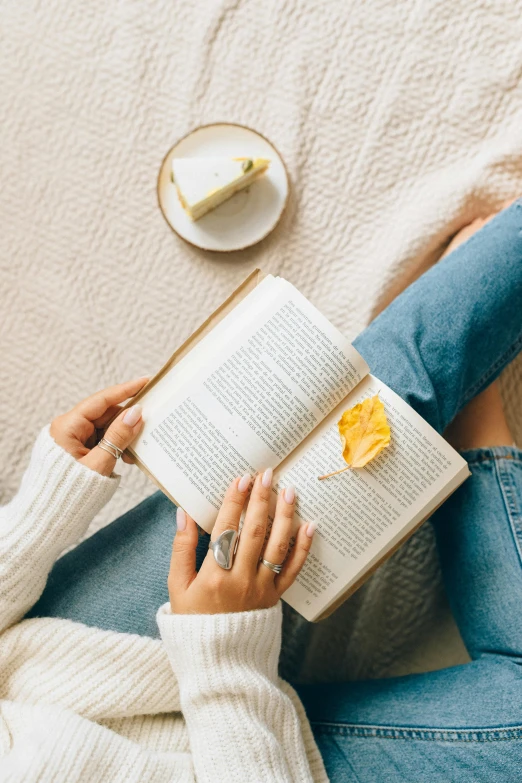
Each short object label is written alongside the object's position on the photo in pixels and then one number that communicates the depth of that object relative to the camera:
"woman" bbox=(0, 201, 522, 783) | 0.55
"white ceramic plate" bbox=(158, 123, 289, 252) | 0.82
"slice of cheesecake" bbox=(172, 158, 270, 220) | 0.77
